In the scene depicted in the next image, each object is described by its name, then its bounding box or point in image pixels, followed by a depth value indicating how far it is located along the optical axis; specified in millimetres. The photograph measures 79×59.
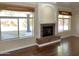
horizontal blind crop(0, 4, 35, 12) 2460
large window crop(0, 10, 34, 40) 2576
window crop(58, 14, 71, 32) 3501
